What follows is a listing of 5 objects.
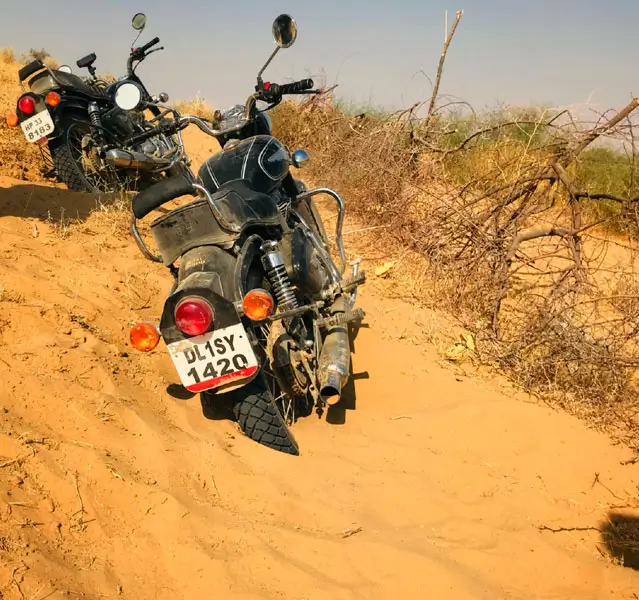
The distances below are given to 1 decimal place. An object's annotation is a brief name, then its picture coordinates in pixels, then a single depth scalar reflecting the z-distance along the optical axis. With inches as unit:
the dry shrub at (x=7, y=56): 446.8
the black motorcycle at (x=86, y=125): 222.8
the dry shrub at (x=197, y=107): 420.6
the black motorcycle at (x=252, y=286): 102.9
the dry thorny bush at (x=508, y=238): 159.9
